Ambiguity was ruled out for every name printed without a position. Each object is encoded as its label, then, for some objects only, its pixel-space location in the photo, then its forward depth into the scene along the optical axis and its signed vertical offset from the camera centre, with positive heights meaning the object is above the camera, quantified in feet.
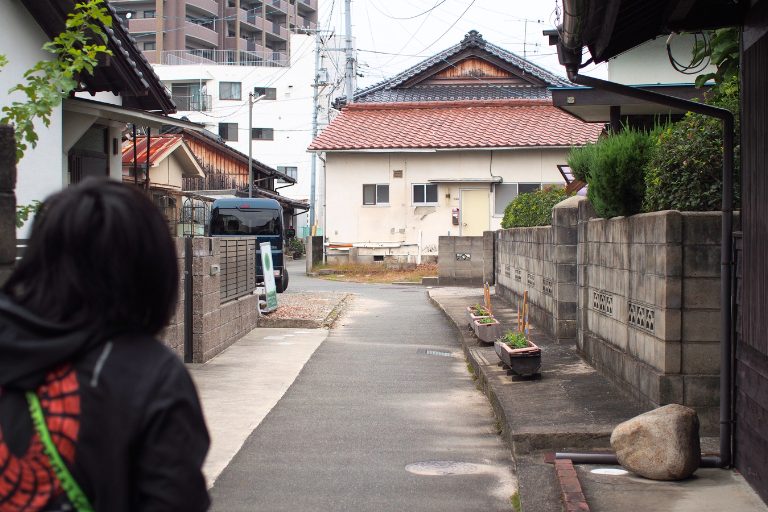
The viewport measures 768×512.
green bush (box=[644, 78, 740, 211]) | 18.06 +2.03
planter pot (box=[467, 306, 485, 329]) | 37.01 -3.91
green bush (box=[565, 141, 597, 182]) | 26.51 +3.19
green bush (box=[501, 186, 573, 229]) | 44.83 +2.33
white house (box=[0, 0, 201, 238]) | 31.35 +6.95
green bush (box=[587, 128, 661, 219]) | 22.70 +2.27
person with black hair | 5.26 -1.06
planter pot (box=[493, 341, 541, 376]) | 25.09 -4.09
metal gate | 35.86 -1.30
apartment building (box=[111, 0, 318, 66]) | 167.94 +53.45
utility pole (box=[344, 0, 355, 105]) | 105.91 +27.83
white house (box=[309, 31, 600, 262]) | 93.81 +8.68
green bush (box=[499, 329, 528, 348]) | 25.98 -3.56
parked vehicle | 66.13 +1.89
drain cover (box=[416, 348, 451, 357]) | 36.42 -5.62
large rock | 15.21 -4.32
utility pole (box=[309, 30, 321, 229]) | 117.83 +21.40
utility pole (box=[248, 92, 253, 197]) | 116.37 +11.75
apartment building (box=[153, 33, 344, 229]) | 165.07 +32.16
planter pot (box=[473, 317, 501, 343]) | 33.78 -4.19
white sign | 46.66 -2.27
